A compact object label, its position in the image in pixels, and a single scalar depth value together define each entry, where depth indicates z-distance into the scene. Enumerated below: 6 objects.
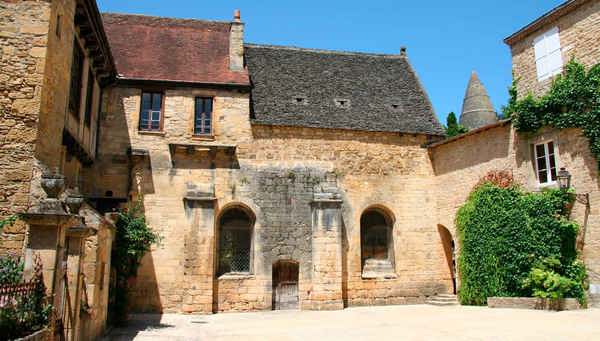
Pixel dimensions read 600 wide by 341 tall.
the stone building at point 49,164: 6.97
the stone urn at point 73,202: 7.77
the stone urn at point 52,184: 6.97
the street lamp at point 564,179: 12.59
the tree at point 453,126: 27.50
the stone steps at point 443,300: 16.20
